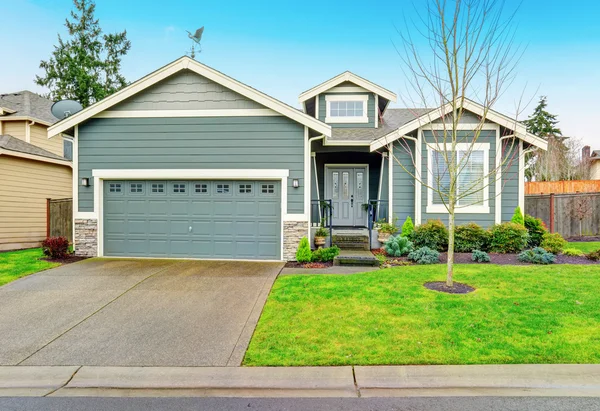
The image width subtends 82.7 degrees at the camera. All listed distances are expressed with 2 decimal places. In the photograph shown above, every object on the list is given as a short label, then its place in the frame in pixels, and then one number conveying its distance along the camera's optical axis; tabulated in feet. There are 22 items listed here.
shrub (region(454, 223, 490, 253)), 32.81
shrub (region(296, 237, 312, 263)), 29.60
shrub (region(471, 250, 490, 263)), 28.50
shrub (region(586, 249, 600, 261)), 28.71
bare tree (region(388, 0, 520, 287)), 20.10
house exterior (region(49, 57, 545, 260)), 31.19
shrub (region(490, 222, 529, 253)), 32.17
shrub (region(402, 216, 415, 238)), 33.88
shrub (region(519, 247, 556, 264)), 27.61
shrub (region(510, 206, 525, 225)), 33.73
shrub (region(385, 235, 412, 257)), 31.35
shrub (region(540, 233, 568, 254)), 31.17
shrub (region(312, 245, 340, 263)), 29.55
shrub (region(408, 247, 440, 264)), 28.50
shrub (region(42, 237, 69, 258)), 31.17
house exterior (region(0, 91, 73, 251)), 39.29
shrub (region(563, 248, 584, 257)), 30.63
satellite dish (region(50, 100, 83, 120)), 48.75
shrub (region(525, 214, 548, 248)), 33.81
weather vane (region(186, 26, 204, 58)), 35.73
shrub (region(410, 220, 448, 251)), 32.76
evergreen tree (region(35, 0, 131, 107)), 86.63
